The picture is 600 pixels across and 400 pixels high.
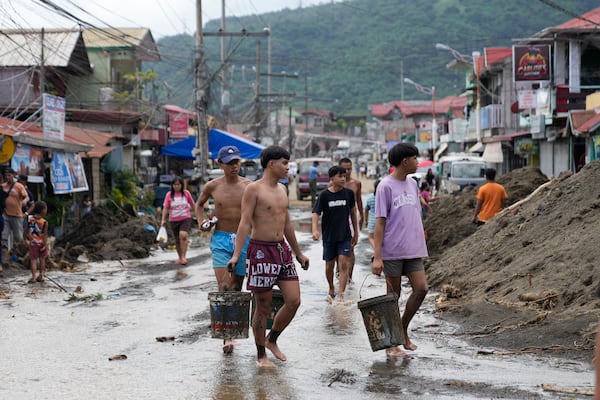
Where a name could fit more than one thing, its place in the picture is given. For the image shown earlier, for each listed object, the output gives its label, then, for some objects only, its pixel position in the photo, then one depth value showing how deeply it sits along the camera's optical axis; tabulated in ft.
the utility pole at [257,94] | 201.34
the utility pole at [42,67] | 89.86
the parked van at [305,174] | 143.42
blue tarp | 111.86
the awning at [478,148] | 172.96
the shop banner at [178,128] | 149.69
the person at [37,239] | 47.98
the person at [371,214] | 45.43
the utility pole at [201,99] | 107.96
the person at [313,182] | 117.80
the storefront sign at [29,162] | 61.72
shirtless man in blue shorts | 29.12
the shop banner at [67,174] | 70.85
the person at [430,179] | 114.52
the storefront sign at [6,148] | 56.96
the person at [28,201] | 54.97
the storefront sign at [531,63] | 114.21
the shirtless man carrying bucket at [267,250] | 25.63
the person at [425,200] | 73.55
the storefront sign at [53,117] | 69.51
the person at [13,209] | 53.42
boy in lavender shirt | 27.32
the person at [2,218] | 50.42
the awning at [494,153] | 155.48
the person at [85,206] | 80.46
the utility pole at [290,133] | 286.83
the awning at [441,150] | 224.25
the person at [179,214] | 56.70
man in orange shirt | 54.54
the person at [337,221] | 39.36
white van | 123.28
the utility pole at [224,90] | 153.79
